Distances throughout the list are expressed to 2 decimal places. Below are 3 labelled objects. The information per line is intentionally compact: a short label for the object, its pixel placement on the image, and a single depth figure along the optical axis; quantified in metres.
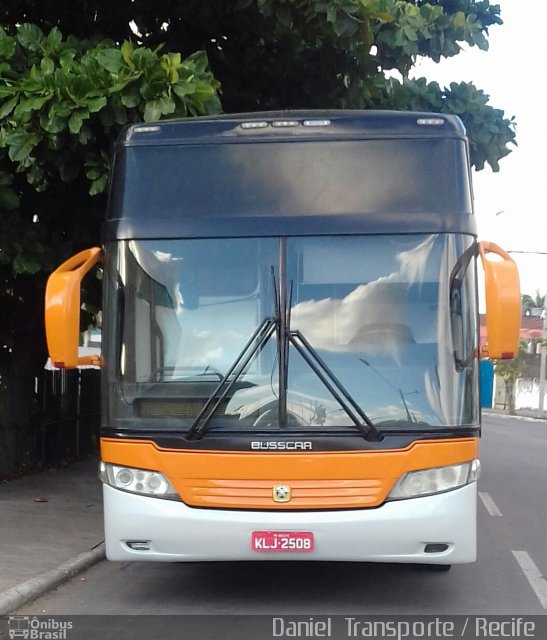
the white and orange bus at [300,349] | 6.39
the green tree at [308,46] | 11.13
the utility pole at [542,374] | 41.09
